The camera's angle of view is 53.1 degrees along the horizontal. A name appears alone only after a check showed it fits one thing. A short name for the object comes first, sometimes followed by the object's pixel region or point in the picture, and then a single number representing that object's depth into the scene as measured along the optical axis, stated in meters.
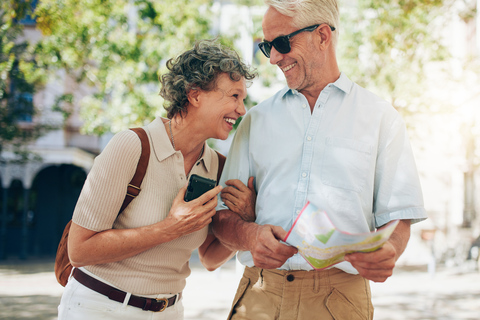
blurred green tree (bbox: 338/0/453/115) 10.80
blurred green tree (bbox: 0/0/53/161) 12.89
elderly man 2.19
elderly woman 2.29
